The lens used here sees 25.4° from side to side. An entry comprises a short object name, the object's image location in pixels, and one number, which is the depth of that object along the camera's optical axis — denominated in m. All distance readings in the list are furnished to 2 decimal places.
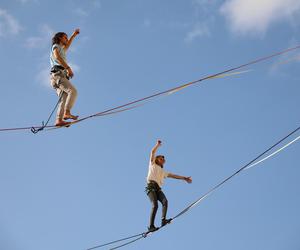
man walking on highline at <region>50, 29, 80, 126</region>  11.39
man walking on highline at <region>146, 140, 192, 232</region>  11.97
